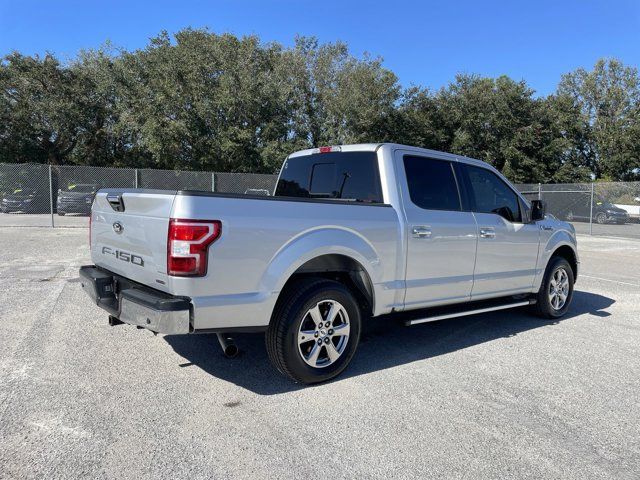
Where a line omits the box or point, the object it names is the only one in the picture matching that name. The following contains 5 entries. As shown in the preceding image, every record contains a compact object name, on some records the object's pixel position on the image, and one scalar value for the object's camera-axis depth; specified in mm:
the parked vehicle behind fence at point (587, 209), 21406
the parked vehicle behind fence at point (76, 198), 19938
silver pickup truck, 3242
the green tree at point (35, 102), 26203
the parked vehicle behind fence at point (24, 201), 20906
